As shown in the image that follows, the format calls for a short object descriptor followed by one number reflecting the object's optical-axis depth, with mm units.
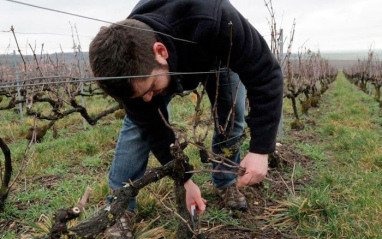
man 1507
